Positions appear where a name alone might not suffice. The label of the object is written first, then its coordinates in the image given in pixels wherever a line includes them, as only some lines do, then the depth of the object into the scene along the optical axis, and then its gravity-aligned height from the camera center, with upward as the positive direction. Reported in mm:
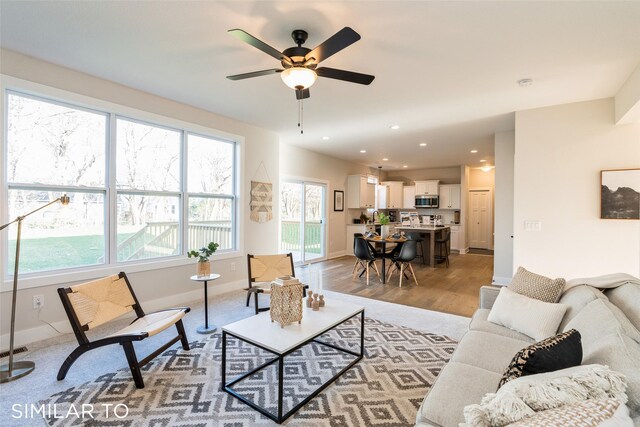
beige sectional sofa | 1136 -654
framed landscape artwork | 3414 +218
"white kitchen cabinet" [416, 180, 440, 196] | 9398 +752
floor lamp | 2180 -1250
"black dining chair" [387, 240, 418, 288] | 5023 -743
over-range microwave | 9312 +299
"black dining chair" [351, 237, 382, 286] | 5203 -740
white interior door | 9438 -263
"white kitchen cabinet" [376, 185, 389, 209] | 9594 +468
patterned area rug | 1774 -1261
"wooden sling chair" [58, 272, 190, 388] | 2090 -882
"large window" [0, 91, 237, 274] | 2850 +267
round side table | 3014 -1236
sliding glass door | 6664 -264
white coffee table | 1798 -846
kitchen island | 6430 -482
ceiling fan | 2020 +1083
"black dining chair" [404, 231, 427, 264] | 6174 -624
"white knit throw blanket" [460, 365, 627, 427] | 915 -587
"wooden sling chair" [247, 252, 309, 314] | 3674 -759
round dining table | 5322 -559
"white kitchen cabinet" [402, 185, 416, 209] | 9896 +464
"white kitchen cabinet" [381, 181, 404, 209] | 10039 +563
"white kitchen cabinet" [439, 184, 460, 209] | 9109 +466
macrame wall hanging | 4965 +184
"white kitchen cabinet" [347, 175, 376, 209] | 8320 +523
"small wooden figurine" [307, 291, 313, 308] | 2510 -775
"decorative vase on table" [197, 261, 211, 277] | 3133 -639
